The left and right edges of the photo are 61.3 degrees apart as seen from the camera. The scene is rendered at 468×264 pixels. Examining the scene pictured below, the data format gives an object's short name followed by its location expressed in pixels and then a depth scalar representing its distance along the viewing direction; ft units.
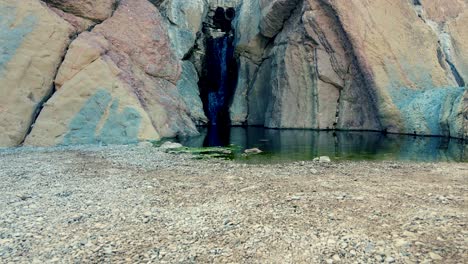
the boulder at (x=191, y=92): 138.82
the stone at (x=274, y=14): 128.90
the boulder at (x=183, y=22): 142.61
